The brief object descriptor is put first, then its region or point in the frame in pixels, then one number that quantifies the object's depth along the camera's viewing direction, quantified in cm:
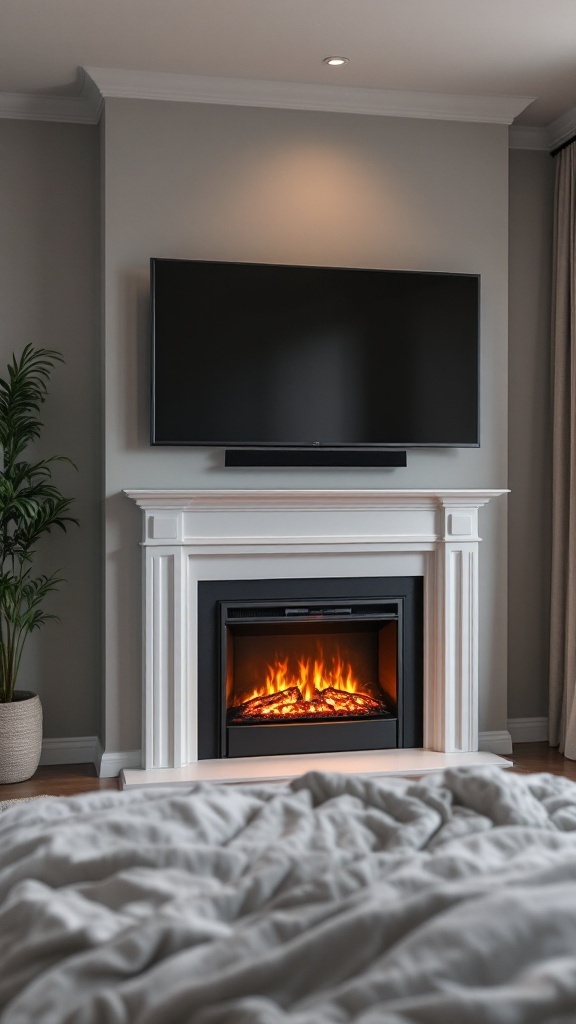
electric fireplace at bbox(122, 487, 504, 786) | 402
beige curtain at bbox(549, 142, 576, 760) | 455
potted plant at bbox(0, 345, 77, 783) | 394
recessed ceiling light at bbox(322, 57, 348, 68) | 388
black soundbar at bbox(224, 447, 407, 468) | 413
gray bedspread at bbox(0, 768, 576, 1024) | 107
